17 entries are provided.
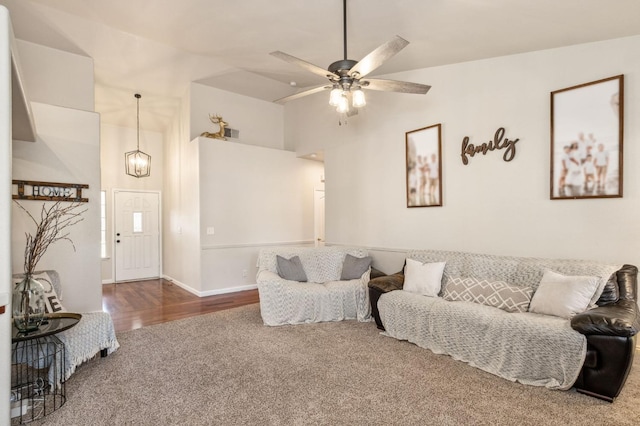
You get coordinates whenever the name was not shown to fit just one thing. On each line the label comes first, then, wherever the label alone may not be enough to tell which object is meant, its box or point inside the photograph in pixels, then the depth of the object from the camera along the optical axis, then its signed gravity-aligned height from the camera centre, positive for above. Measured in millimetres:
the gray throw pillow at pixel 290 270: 4387 -843
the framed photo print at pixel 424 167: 4227 +582
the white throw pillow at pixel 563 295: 2621 -734
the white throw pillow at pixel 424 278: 3566 -796
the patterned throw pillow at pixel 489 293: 2977 -842
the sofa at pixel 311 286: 3936 -1010
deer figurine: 5797 +1583
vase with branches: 2285 -684
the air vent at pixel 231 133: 6102 +1477
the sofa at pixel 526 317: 2250 -937
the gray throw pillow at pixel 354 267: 4500 -827
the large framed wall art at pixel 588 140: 2896 +667
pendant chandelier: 6234 +957
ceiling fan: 2555 +1129
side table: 2186 -1275
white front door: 6938 -590
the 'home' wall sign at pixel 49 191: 3703 +220
